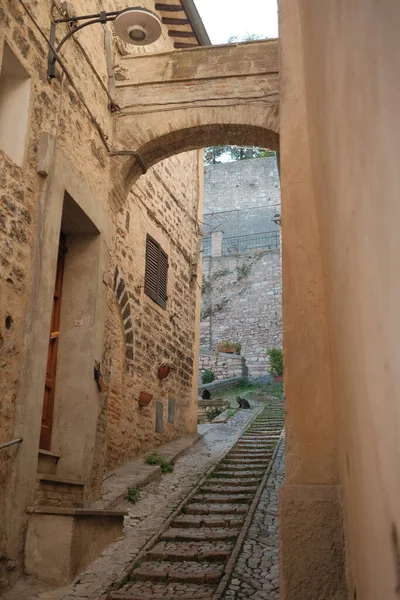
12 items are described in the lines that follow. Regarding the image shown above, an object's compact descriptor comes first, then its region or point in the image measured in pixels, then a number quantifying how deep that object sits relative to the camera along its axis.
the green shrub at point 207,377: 21.42
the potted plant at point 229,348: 23.64
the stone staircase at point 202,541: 4.48
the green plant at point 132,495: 6.71
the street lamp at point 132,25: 5.79
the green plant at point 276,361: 21.64
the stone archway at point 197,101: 7.22
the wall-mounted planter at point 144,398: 8.86
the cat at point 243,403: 16.39
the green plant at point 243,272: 27.44
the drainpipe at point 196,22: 9.90
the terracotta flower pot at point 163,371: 9.74
